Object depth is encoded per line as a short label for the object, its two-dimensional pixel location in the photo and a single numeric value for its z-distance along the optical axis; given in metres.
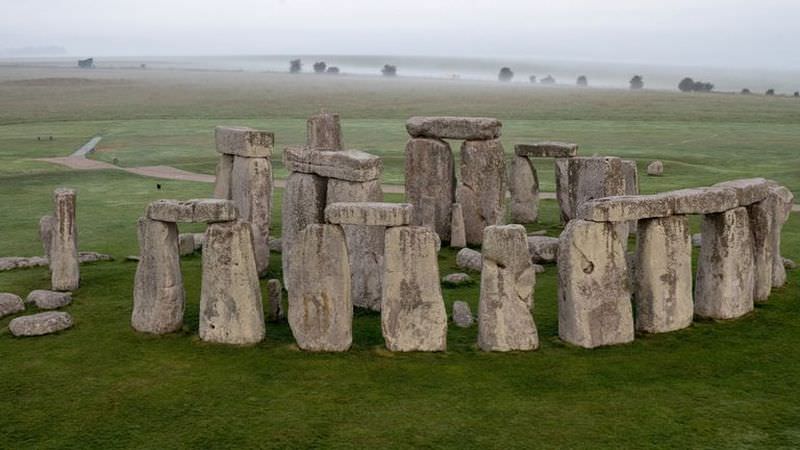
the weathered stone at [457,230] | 19.56
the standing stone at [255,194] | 16.86
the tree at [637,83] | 145.64
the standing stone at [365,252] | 14.87
